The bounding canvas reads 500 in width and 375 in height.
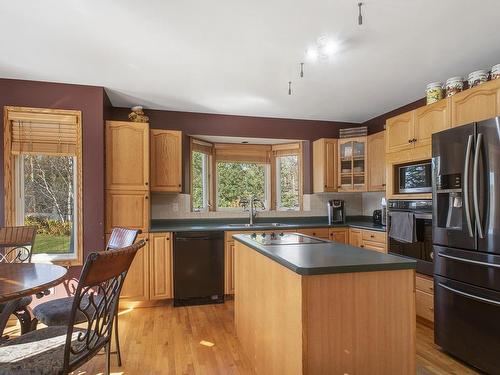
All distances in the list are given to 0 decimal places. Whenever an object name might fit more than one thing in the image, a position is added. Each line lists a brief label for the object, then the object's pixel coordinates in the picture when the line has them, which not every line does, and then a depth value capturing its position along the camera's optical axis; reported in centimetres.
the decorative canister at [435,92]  277
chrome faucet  427
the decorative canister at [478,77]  241
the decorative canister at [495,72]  224
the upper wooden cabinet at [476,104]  222
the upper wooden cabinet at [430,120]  261
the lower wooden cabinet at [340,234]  405
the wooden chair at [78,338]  136
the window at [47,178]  300
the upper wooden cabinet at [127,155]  334
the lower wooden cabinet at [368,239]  341
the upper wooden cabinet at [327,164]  425
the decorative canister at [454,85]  258
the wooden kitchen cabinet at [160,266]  342
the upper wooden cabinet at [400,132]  303
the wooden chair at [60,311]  196
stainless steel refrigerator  199
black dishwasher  348
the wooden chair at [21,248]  205
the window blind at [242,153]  459
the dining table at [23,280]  147
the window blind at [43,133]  300
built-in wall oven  273
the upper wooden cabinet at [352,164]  419
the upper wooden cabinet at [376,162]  386
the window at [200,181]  433
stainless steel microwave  283
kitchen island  136
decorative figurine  360
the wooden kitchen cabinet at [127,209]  332
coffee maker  436
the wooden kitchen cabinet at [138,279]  336
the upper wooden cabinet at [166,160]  369
